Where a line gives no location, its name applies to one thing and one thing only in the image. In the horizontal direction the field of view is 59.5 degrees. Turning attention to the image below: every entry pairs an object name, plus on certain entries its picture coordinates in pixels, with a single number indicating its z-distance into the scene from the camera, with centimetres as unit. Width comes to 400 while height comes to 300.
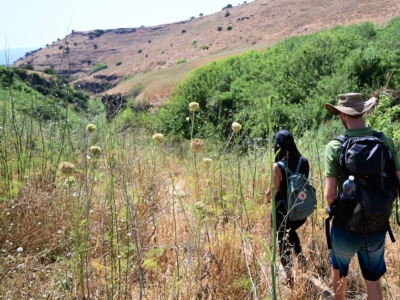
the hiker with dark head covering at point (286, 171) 290
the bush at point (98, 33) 13745
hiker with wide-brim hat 231
